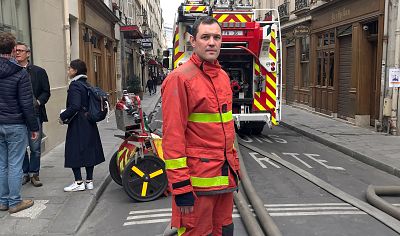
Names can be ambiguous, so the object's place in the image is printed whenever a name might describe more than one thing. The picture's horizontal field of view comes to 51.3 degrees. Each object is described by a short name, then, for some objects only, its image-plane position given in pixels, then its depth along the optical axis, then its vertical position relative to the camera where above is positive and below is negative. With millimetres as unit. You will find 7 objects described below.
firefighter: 2656 -391
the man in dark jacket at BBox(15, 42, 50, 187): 5930 -464
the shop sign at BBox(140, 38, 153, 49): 31272 +2440
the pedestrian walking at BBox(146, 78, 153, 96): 30891 -638
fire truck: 9336 +481
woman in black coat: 5508 -650
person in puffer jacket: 4656 -497
